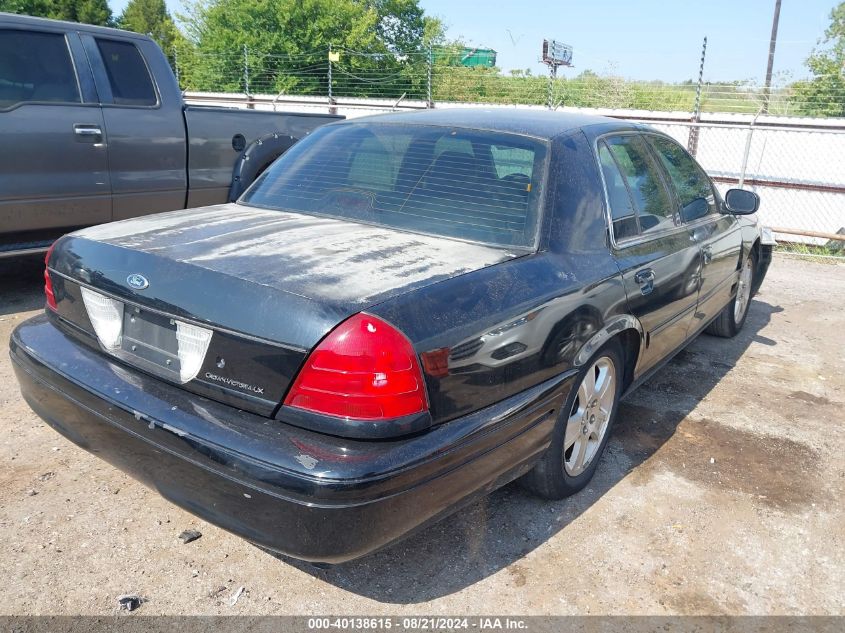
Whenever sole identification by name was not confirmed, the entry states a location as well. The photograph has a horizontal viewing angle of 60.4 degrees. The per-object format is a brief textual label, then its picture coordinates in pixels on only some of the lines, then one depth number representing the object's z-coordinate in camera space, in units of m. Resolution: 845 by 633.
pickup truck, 4.98
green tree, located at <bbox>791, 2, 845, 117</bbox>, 16.50
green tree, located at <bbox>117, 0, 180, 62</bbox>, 45.53
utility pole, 13.82
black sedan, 2.10
